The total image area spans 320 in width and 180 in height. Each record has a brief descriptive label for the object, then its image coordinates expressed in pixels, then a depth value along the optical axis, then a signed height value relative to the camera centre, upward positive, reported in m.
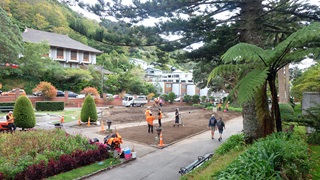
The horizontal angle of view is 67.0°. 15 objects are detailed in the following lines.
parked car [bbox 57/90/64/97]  34.50 +0.72
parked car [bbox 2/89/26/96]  29.04 +0.78
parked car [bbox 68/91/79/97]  35.78 +0.74
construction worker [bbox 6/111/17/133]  13.07 -1.17
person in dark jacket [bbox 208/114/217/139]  14.33 -1.50
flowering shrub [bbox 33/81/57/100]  30.91 +1.19
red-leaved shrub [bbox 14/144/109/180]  7.21 -2.19
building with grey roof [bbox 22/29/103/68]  44.95 +9.82
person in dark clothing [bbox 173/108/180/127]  18.54 -1.55
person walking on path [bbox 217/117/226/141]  13.87 -1.62
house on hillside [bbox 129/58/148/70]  76.36 +12.31
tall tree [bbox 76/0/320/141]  9.09 +3.18
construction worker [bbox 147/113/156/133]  15.27 -1.45
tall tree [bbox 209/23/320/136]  5.16 +0.84
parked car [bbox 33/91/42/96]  32.08 +0.83
